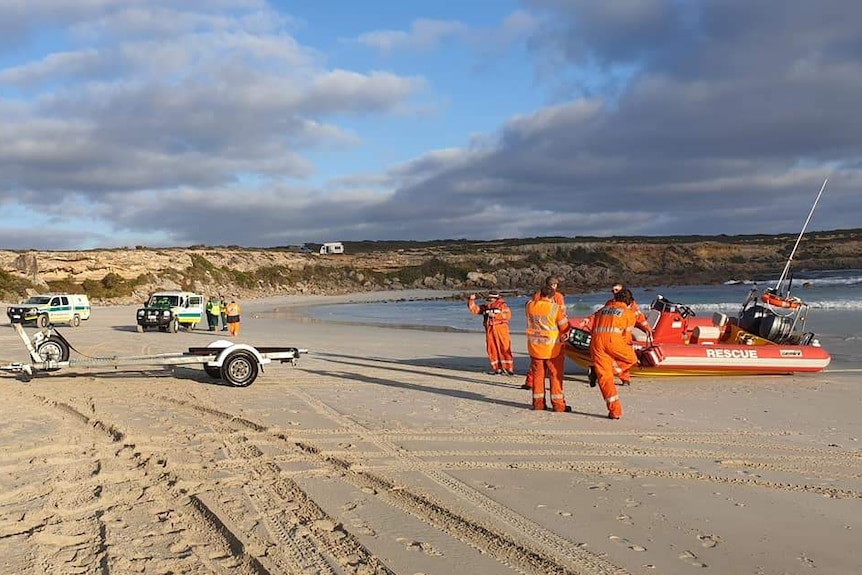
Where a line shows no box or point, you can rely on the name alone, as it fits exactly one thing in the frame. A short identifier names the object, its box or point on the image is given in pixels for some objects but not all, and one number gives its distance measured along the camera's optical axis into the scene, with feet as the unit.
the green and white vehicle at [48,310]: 91.81
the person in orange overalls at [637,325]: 30.19
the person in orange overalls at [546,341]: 29.84
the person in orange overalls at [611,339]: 28.55
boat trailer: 35.96
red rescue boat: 39.40
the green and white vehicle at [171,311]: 79.92
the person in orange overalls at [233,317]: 73.20
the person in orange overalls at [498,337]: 42.04
